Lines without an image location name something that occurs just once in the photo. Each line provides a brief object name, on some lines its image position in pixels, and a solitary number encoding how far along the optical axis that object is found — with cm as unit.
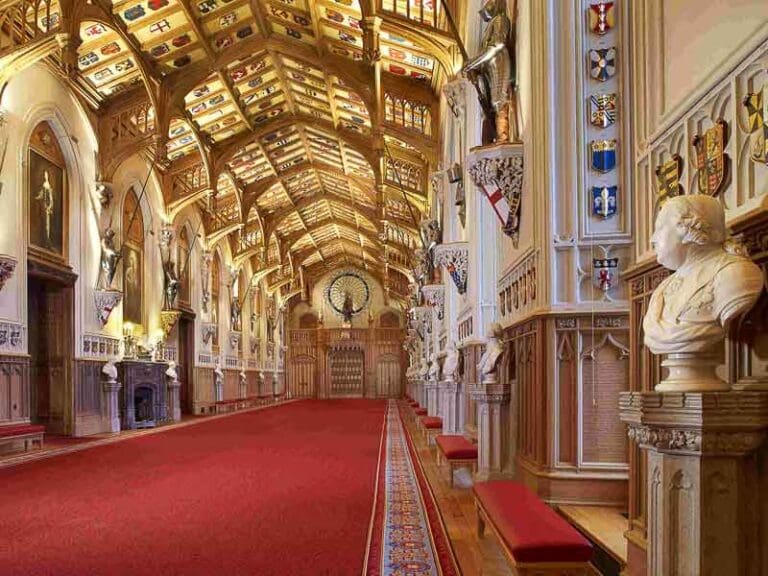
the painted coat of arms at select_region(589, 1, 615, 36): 575
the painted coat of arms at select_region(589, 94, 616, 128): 571
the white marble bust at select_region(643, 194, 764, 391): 254
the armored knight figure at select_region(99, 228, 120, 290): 1583
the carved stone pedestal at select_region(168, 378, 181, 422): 1974
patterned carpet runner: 450
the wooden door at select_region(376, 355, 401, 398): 4095
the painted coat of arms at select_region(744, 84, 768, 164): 291
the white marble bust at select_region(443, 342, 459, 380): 1141
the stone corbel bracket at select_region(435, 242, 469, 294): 1150
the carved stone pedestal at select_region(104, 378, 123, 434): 1575
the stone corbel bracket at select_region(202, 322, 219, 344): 2480
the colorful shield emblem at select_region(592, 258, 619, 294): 561
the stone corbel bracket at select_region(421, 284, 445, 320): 1650
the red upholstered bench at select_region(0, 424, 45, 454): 1096
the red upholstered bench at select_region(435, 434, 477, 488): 736
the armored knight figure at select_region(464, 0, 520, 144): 716
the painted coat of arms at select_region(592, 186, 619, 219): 565
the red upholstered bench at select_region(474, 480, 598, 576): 330
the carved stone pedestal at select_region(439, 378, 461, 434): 1156
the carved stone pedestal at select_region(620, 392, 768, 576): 230
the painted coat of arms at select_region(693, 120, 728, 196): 326
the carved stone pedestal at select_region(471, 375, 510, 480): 644
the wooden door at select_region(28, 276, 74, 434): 1429
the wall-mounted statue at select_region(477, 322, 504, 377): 684
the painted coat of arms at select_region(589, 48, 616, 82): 572
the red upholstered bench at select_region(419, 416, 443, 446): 1198
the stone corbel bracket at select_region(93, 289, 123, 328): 1566
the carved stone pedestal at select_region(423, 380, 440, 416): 1536
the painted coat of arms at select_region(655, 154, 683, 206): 377
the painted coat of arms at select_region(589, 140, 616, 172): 565
